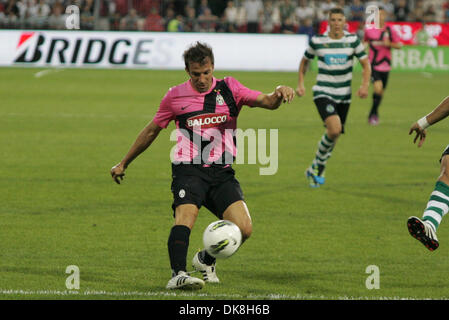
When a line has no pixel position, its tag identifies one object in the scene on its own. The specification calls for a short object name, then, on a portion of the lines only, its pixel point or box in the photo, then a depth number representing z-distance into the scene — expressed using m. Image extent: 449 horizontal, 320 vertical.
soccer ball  12.36
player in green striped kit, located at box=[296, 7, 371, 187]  23.94
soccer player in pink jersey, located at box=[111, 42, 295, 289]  13.19
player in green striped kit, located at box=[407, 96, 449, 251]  12.74
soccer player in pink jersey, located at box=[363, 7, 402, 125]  39.12
